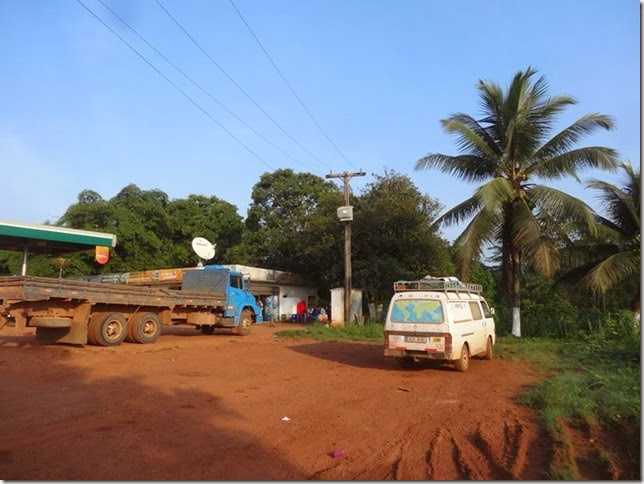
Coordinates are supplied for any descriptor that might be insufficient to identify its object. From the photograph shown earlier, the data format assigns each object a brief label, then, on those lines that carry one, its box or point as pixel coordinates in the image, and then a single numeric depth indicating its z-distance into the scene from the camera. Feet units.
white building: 104.22
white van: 36.01
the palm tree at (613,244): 57.93
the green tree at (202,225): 140.46
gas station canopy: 63.46
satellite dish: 74.54
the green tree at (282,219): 114.09
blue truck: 42.55
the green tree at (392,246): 91.97
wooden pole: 77.97
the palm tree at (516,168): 57.36
